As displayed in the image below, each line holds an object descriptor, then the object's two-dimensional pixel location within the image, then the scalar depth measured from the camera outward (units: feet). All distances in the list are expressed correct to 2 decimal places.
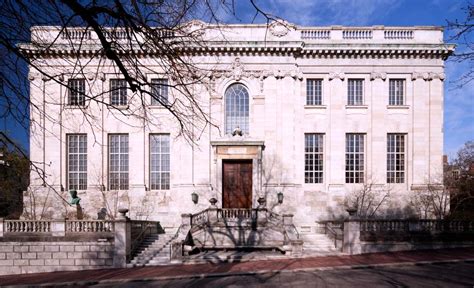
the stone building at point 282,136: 75.20
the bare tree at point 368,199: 74.79
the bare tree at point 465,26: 25.31
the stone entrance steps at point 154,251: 52.70
